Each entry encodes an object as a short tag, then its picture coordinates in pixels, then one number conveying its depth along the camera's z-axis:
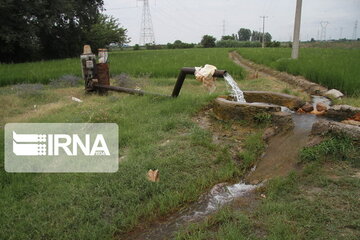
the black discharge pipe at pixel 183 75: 4.50
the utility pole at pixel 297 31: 11.45
